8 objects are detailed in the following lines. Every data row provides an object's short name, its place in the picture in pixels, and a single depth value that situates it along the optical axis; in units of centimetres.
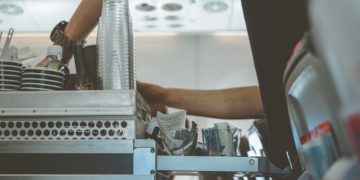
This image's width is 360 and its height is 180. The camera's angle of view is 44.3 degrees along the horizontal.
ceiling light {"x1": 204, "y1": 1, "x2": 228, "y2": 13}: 312
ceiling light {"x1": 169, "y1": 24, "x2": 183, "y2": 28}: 354
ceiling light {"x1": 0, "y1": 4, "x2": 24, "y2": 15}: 323
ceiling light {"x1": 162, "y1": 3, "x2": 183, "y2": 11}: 317
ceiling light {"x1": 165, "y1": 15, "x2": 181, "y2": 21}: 338
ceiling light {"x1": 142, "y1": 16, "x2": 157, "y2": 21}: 339
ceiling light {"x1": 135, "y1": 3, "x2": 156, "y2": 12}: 317
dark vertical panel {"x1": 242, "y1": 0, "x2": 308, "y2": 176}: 51
